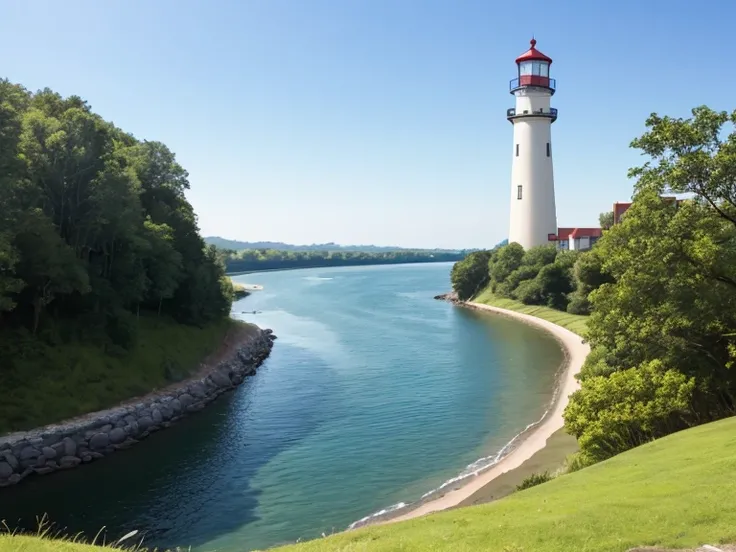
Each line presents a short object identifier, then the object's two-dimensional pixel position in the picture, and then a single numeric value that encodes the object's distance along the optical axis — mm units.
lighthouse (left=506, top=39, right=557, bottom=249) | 73188
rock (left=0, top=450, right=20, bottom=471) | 23422
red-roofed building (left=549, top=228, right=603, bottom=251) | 81125
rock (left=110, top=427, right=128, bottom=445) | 27611
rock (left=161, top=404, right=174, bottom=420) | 31705
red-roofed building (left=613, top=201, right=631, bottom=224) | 76312
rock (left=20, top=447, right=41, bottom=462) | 24095
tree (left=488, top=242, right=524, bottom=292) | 81375
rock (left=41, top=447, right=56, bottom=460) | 24750
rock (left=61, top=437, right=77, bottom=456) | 25562
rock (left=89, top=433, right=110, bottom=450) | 26688
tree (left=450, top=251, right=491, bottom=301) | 94750
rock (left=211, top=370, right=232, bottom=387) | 39075
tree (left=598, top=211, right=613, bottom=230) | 89075
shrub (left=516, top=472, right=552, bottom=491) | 19750
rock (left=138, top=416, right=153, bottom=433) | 29672
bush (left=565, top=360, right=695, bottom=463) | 19375
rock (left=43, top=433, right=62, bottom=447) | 25156
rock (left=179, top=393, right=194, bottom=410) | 33784
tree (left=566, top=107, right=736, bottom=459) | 18125
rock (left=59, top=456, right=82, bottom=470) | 24984
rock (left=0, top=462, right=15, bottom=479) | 22969
